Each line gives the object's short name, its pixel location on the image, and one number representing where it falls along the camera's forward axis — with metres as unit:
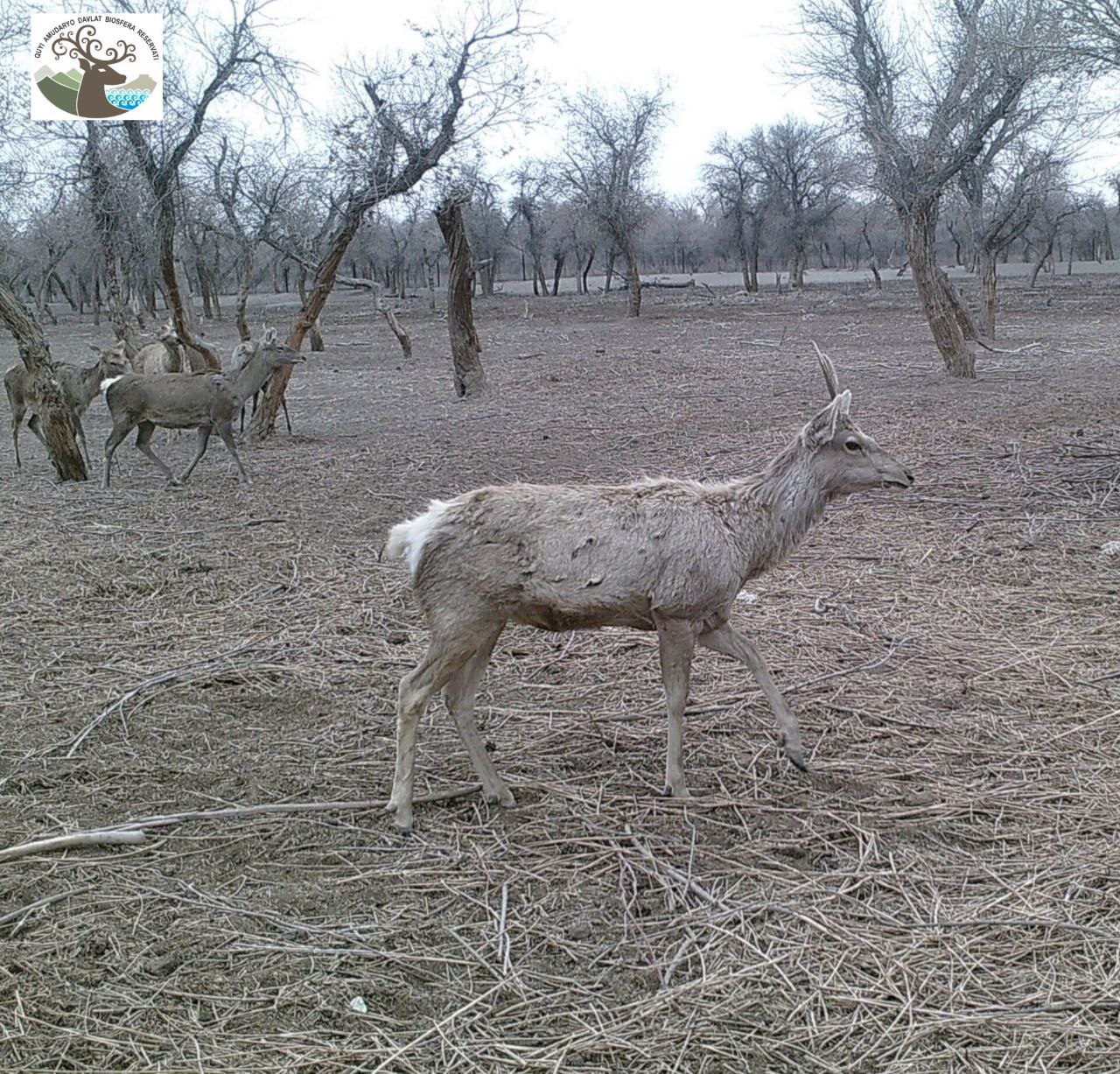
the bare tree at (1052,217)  35.41
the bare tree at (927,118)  16.28
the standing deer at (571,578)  4.44
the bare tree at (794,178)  56.47
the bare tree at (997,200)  20.75
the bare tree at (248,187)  16.56
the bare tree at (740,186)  59.81
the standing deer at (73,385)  13.38
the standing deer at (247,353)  12.74
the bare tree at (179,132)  15.07
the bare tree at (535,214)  55.56
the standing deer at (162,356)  15.71
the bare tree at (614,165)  43.56
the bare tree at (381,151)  14.64
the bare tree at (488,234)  59.88
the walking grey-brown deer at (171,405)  11.81
